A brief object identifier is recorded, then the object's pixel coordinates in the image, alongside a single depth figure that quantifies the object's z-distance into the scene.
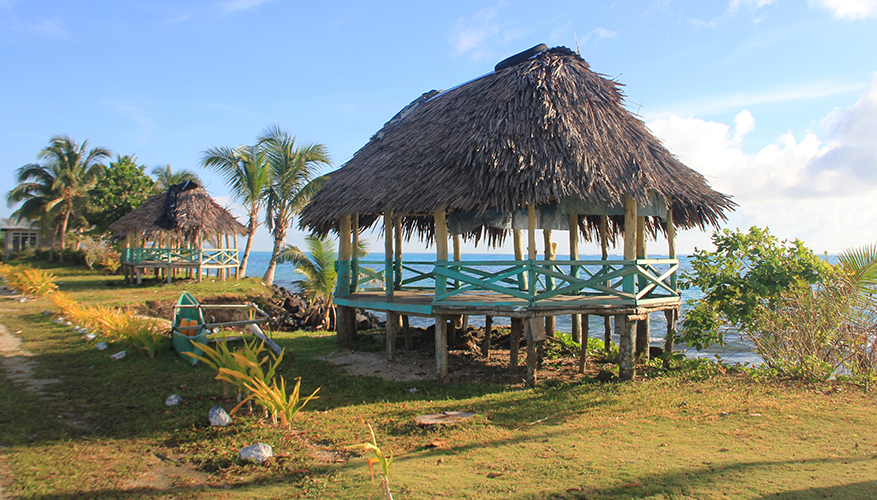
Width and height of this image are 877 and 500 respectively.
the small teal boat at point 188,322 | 8.77
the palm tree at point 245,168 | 22.72
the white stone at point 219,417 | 5.79
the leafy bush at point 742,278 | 8.37
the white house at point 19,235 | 36.81
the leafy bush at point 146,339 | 9.12
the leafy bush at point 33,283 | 17.36
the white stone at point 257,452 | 4.83
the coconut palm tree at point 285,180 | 22.94
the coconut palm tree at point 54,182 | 31.64
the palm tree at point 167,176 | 32.12
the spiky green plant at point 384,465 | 3.39
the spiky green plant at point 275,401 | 5.66
